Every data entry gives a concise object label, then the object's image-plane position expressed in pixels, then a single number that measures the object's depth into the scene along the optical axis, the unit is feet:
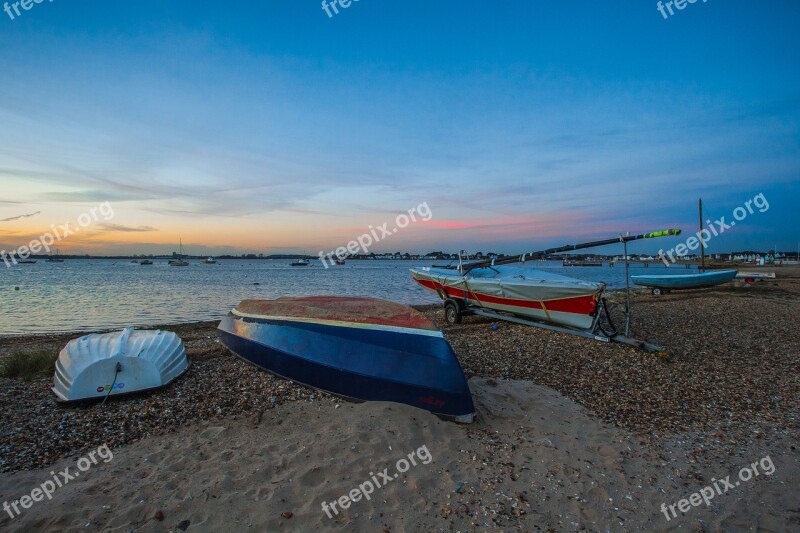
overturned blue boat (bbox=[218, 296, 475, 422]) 17.12
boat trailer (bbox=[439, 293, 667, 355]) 27.50
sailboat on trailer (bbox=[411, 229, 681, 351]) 30.76
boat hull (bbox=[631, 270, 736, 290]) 72.74
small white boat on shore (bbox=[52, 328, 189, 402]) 18.42
